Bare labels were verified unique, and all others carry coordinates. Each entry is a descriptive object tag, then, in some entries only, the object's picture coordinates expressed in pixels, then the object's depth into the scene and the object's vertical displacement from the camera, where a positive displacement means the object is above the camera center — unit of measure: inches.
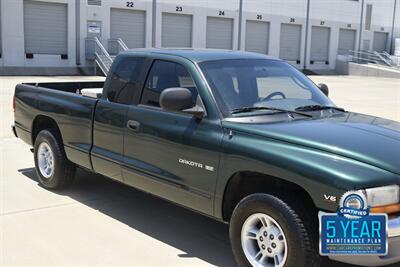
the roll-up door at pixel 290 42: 1740.9 -13.5
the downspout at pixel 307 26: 1797.5 +23.9
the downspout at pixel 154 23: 1375.5 +27.0
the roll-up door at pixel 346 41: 1952.5 -3.8
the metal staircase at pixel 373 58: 1915.6 -64.6
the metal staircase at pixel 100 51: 1224.2 -46.6
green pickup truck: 141.9 -34.3
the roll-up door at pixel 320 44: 1847.9 -17.2
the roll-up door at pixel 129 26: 1325.0 +16.3
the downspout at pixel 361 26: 2010.3 +52.5
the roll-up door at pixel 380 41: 2096.5 +0.3
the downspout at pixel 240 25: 1576.0 +33.7
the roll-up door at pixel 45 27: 1189.7 +5.3
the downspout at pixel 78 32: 1250.2 -2.7
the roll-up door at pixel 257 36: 1632.6 +3.1
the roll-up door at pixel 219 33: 1528.1 +8.2
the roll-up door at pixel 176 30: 1416.1 +10.6
